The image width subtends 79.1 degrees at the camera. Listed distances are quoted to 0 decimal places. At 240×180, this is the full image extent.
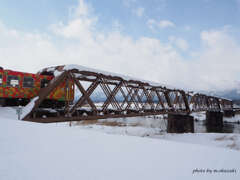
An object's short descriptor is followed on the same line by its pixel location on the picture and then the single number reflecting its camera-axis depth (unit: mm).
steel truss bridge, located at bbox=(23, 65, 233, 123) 10095
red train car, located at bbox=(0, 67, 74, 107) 10914
